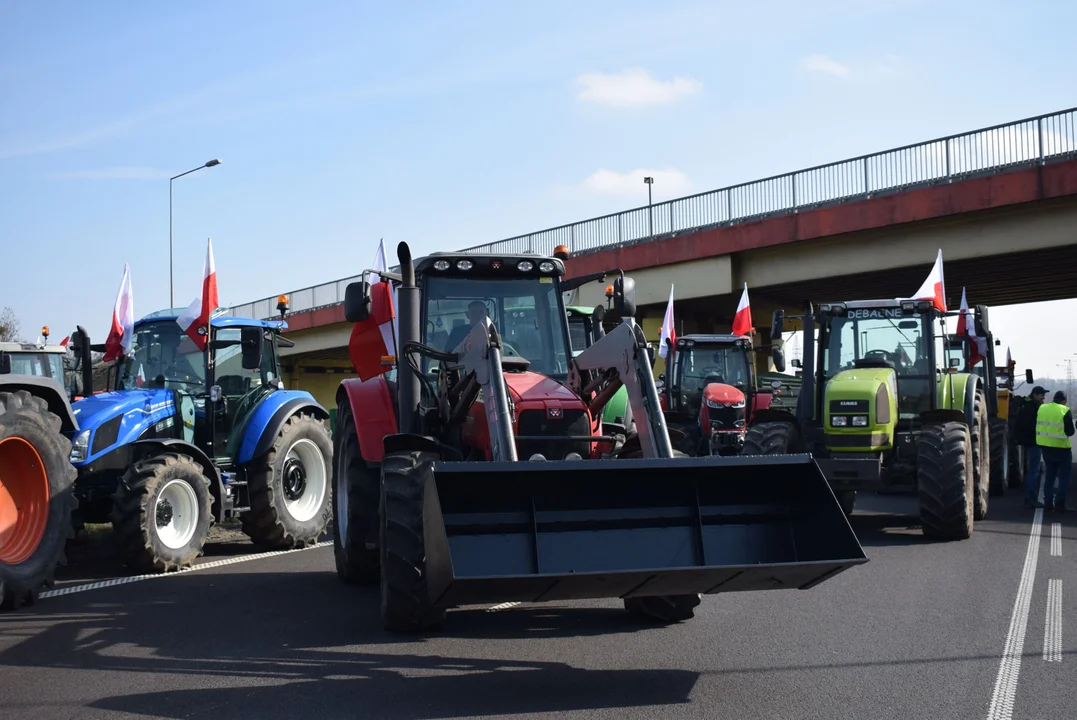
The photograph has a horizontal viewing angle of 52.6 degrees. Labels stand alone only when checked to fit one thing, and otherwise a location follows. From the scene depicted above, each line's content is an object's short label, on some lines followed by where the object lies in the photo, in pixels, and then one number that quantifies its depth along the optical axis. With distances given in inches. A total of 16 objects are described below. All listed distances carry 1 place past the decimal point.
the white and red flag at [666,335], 850.8
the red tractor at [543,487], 218.7
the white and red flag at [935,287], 583.8
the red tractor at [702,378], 807.1
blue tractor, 377.4
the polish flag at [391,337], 341.9
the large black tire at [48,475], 305.0
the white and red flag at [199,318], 437.7
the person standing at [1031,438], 608.6
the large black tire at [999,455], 687.7
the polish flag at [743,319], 867.4
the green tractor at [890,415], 453.1
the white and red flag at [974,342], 763.4
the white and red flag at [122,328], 452.8
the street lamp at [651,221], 1186.6
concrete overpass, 825.5
